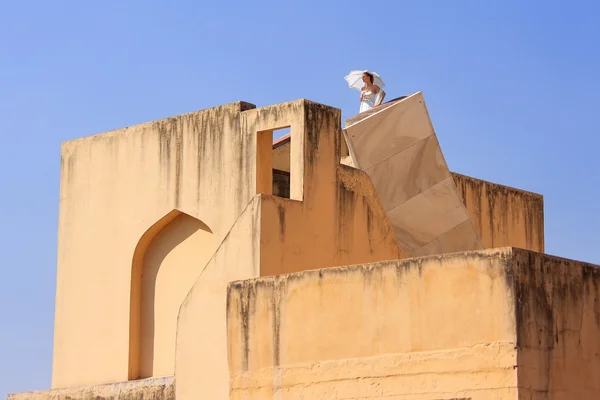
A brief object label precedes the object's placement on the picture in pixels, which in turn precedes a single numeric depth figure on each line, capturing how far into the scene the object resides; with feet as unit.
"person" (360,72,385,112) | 67.69
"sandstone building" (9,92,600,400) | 46.99
